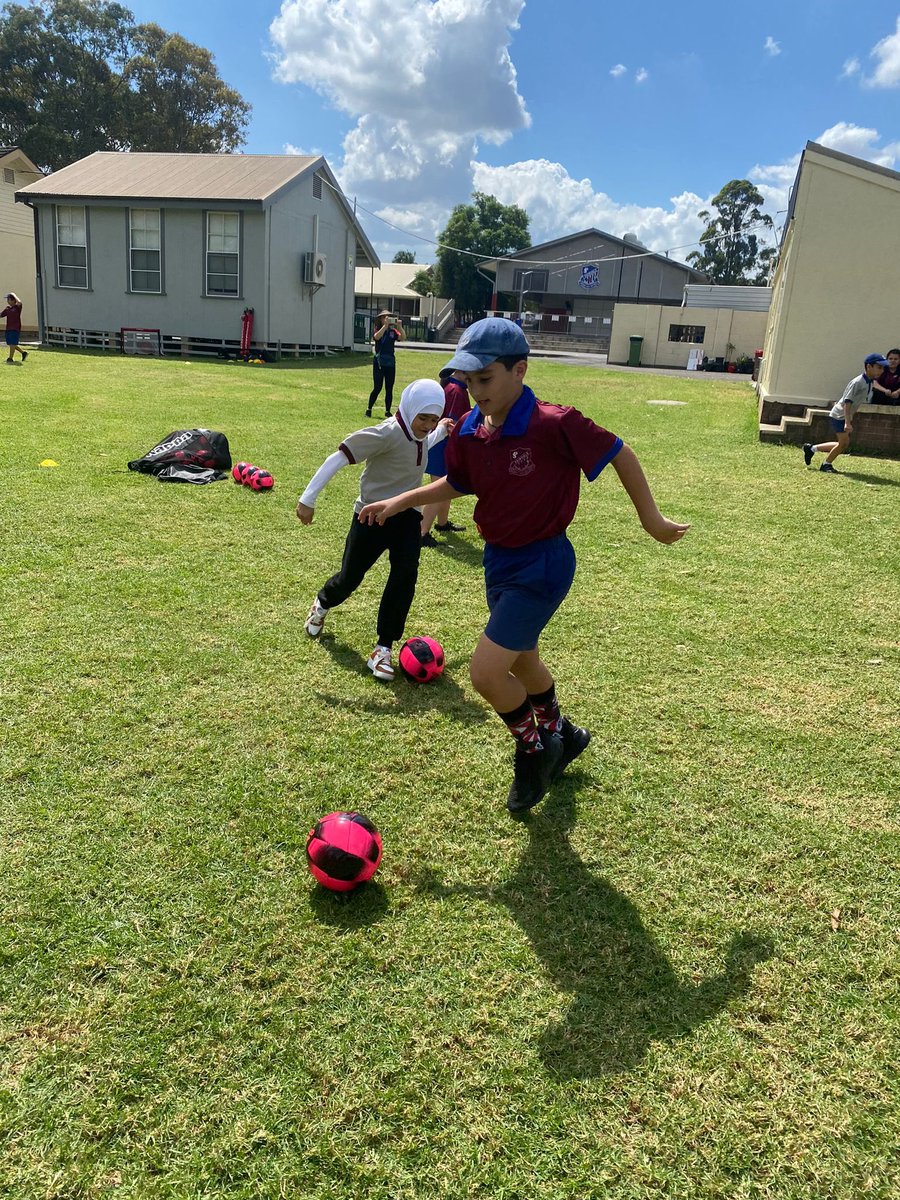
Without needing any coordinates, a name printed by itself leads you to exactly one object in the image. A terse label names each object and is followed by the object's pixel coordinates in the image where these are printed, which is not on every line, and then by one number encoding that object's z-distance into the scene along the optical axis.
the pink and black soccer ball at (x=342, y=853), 2.87
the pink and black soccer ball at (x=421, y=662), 4.66
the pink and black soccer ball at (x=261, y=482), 8.84
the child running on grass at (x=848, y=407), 11.28
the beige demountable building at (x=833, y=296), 13.90
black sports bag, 9.11
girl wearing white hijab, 4.57
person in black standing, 13.65
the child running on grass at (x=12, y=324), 20.23
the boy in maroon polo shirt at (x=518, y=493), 2.97
